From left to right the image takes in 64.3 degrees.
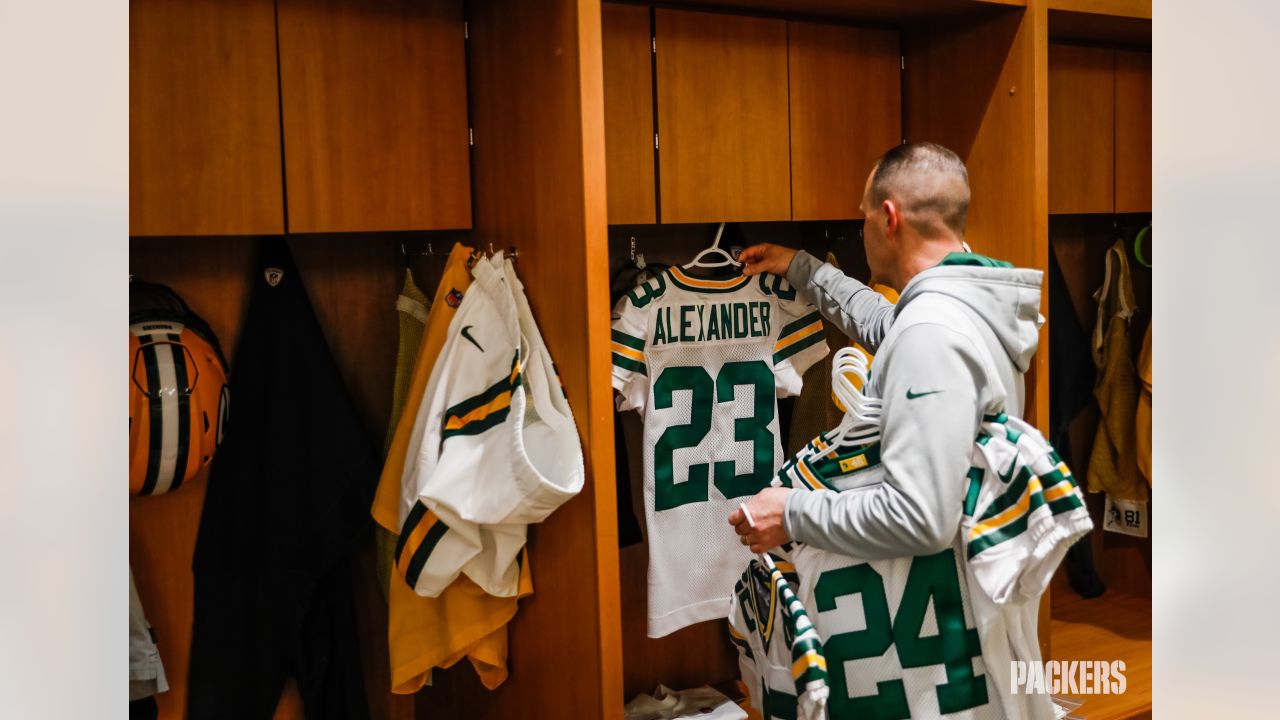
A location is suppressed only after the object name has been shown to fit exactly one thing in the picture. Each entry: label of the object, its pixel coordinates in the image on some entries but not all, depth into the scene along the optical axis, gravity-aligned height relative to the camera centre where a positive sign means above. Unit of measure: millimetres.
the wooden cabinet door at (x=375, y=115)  2078 +452
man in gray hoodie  1612 -82
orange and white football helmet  2035 -122
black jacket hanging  2180 -399
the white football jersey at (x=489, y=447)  1965 -237
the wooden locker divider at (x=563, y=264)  1906 +118
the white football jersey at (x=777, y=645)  1577 -553
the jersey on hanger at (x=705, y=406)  2346 -201
